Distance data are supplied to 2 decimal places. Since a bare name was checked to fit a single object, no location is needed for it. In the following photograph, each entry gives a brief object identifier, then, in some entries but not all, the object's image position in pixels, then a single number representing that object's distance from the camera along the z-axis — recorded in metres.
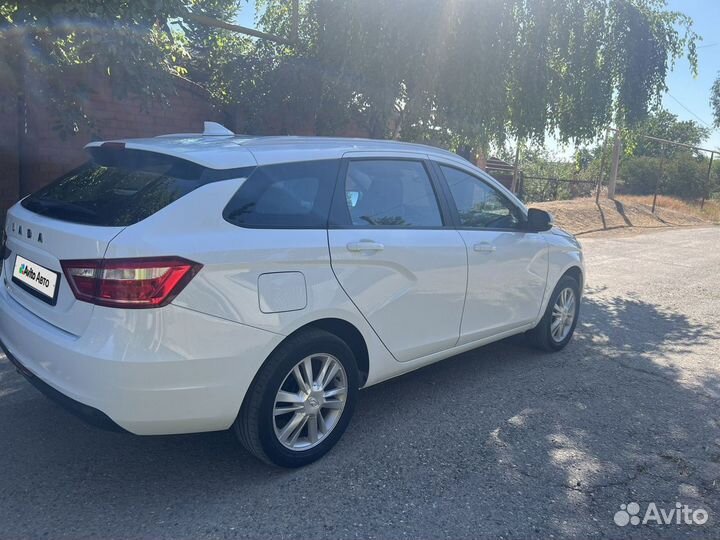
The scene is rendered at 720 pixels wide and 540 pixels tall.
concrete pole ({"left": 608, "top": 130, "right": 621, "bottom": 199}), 19.23
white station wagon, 2.67
